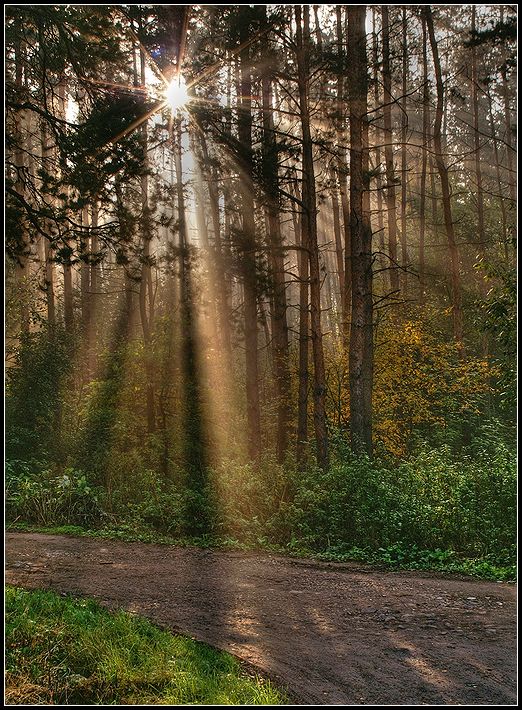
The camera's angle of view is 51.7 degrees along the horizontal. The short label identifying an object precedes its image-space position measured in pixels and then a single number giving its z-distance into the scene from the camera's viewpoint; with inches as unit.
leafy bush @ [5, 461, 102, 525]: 414.6
